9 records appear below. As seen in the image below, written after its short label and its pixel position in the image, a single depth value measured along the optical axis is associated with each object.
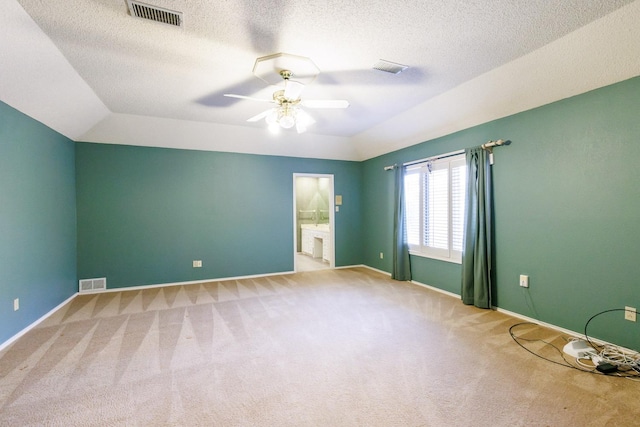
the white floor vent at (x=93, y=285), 4.44
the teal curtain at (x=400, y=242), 5.06
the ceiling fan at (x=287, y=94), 2.62
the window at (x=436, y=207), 4.21
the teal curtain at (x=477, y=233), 3.65
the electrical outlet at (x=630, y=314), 2.49
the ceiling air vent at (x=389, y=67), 2.79
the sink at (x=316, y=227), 7.24
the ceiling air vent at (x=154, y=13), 2.00
